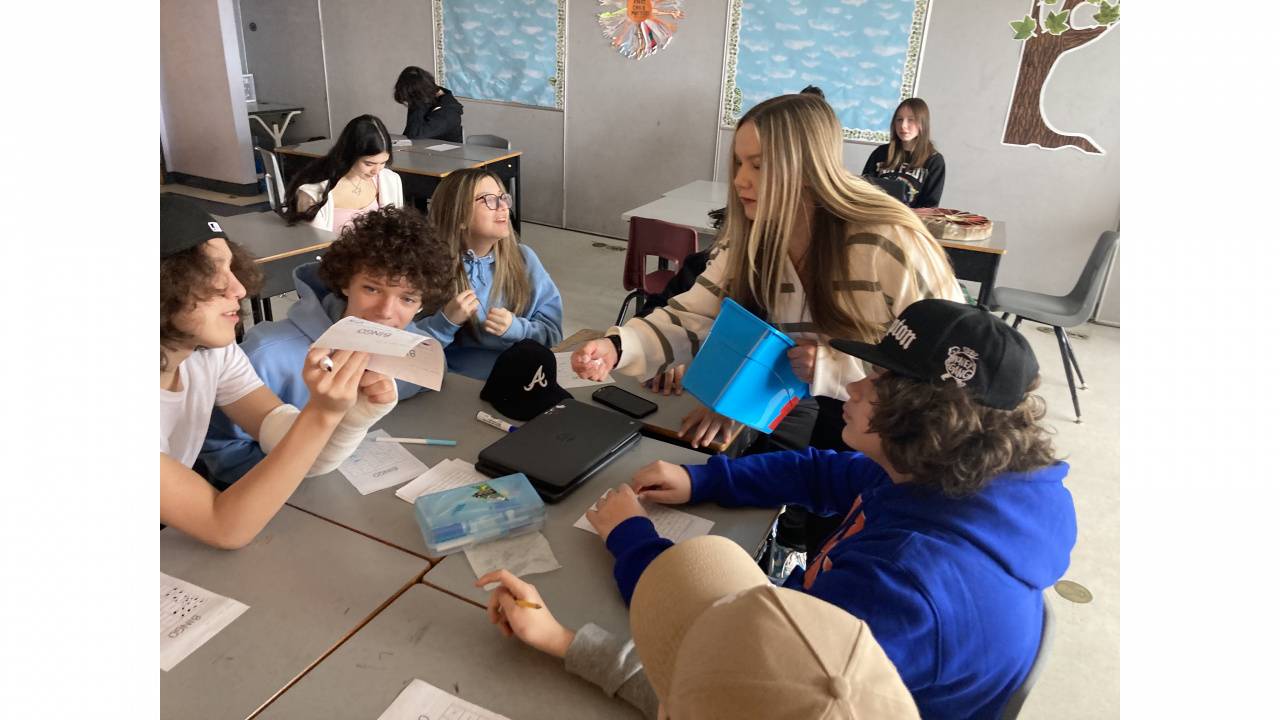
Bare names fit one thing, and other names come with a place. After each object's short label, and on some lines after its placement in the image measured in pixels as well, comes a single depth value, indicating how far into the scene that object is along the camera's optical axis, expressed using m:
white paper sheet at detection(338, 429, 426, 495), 1.48
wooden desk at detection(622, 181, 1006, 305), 4.00
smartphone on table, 1.91
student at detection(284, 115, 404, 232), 3.71
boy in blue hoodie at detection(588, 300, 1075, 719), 0.94
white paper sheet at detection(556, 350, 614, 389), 2.05
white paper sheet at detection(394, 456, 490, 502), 1.45
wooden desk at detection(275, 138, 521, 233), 5.32
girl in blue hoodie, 2.39
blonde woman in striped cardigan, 1.72
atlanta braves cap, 1.82
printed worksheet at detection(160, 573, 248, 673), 1.03
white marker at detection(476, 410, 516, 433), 1.75
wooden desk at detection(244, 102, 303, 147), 7.77
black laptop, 1.49
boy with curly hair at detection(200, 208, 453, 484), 1.84
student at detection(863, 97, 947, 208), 4.88
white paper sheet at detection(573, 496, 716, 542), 1.38
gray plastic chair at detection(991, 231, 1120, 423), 3.91
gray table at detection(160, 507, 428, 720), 0.98
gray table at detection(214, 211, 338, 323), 3.29
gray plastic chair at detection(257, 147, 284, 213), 4.48
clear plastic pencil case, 1.29
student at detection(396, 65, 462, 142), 6.30
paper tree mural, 4.93
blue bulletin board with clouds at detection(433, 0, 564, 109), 6.59
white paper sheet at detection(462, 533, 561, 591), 1.25
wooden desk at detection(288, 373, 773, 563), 1.36
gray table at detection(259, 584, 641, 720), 0.98
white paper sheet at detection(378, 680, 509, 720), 0.96
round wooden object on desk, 4.02
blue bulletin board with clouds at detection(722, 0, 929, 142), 5.40
